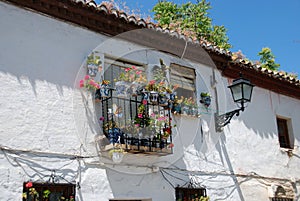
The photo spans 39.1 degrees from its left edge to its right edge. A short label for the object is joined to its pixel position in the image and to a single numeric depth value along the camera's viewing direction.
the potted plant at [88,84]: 7.16
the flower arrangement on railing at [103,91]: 7.12
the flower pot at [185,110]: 8.54
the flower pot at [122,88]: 7.48
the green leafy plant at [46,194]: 6.12
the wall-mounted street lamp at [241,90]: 7.95
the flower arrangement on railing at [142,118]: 7.38
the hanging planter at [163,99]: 7.82
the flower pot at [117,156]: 6.79
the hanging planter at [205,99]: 9.09
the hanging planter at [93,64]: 7.30
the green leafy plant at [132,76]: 7.58
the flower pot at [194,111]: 8.68
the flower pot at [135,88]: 7.66
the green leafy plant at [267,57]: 19.57
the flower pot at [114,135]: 6.94
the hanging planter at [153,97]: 7.68
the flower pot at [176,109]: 8.32
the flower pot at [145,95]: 7.65
